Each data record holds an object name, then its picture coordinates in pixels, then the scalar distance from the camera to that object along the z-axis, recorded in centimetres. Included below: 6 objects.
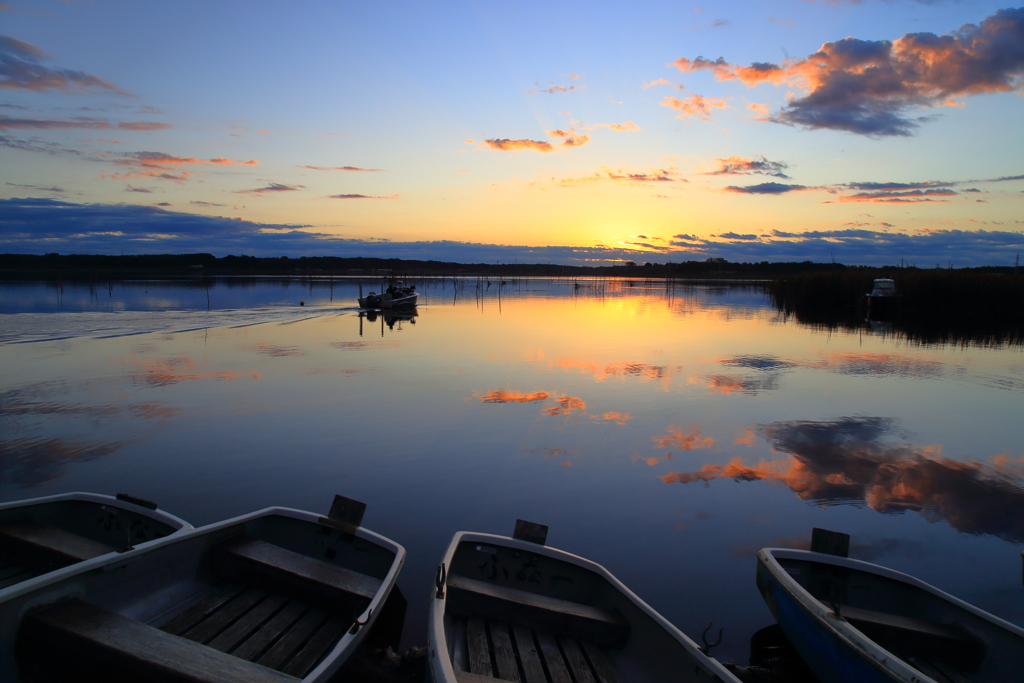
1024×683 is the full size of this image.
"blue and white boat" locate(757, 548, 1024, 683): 362
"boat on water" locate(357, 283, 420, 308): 3594
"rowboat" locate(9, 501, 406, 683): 325
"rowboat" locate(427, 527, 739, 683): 351
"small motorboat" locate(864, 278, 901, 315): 3634
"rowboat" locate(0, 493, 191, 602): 456
